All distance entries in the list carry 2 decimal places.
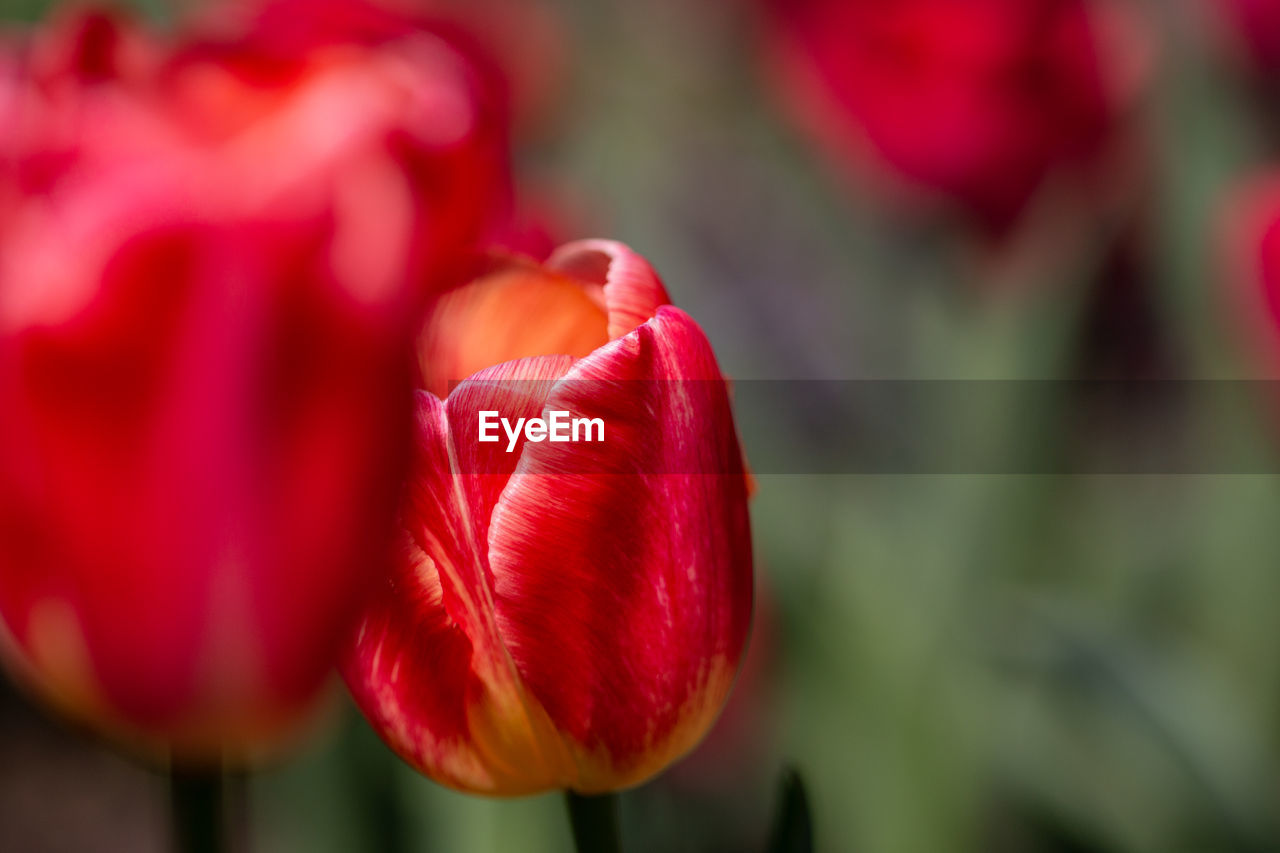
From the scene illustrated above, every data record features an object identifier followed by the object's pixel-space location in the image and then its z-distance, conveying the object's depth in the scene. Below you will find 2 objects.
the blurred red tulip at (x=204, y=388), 0.37
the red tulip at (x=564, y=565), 0.40
